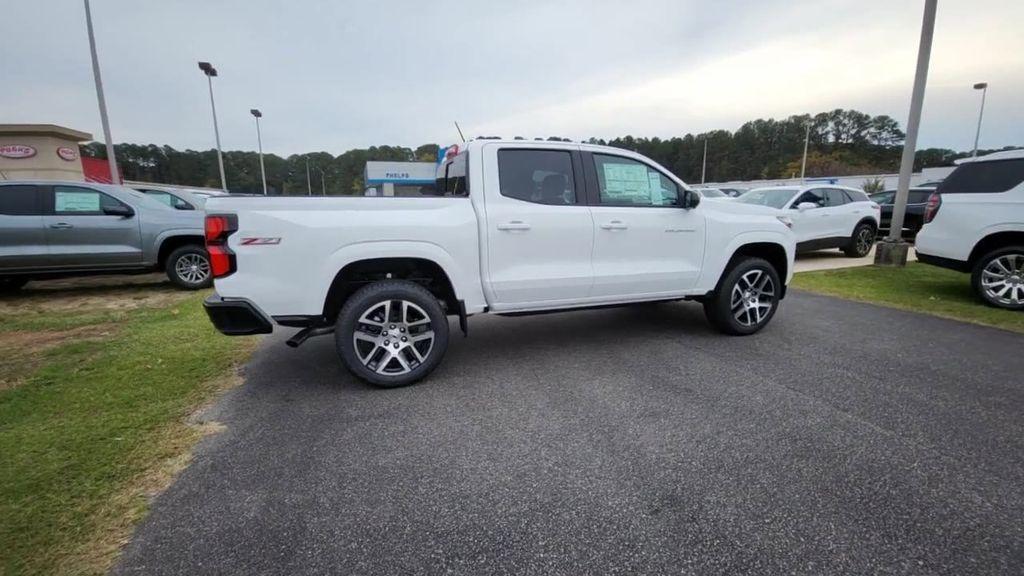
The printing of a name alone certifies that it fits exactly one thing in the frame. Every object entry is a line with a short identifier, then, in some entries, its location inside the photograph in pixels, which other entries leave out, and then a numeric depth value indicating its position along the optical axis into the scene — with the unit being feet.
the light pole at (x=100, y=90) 43.96
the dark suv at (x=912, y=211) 41.22
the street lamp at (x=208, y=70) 77.97
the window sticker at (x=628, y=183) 14.06
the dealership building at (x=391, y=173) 142.51
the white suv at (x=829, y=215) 31.99
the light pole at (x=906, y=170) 28.02
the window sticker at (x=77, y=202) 22.21
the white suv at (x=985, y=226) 18.84
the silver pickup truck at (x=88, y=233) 21.48
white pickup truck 10.66
